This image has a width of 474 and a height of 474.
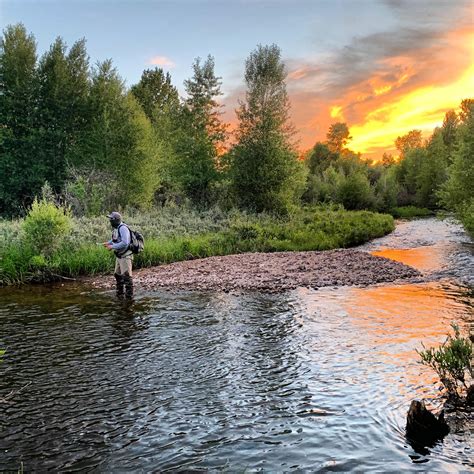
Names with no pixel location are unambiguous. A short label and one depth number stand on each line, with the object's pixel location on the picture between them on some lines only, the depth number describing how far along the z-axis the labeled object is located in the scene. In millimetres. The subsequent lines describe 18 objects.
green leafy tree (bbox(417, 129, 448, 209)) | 69250
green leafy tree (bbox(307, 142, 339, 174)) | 87688
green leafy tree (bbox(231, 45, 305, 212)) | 40562
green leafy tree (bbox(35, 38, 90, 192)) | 46531
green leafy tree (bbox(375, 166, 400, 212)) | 66000
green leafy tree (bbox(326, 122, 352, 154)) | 103812
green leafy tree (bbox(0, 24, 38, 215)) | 44781
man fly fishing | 15000
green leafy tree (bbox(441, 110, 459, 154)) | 76375
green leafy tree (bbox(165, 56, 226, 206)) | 41031
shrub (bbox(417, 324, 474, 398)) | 7234
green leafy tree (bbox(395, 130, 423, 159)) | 122000
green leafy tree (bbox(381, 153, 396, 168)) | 137000
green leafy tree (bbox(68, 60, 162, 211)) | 40625
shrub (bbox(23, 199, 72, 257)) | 20062
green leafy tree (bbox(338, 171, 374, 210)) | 64500
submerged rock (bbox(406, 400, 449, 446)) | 6219
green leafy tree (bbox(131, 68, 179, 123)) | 62156
